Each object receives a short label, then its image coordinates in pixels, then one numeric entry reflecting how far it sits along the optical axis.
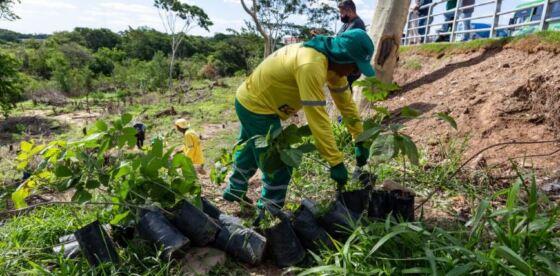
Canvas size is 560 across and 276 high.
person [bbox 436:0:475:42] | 8.28
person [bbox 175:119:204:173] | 4.66
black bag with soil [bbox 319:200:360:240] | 2.00
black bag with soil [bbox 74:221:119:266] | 1.81
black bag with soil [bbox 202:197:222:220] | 2.32
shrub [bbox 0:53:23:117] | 13.15
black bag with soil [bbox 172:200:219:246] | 2.02
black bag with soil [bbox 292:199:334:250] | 1.98
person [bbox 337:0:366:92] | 4.55
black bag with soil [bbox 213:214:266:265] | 2.01
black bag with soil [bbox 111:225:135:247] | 2.09
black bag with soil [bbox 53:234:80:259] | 1.91
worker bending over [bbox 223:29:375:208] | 2.10
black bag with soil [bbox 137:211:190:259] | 1.92
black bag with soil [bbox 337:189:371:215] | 2.11
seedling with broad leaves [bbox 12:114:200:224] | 1.80
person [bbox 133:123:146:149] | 3.62
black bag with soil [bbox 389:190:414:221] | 2.02
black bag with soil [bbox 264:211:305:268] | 1.96
